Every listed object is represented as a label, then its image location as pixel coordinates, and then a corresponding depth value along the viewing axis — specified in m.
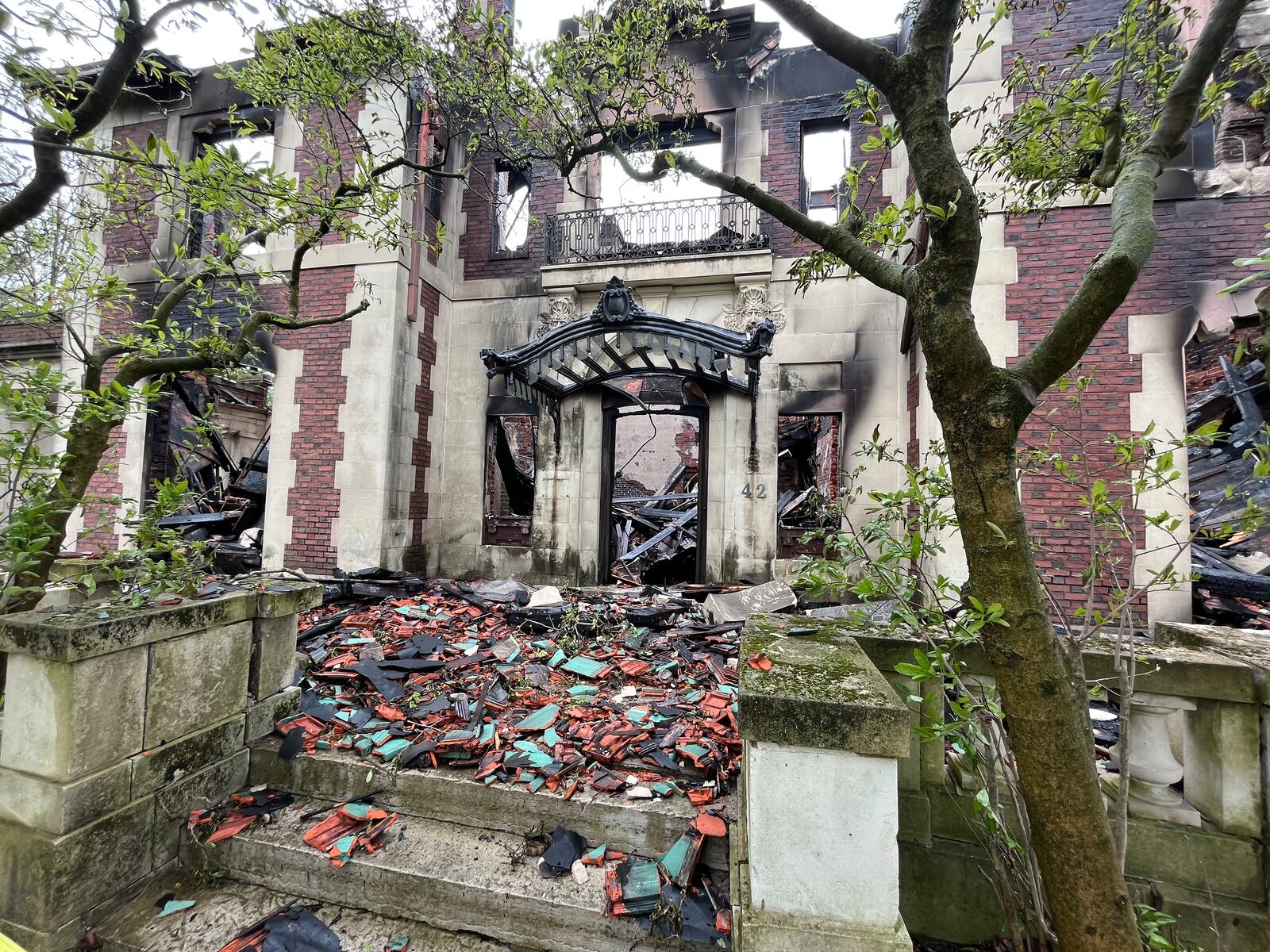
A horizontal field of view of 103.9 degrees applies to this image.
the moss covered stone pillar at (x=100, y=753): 2.29
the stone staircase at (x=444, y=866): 2.26
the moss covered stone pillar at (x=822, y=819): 1.62
